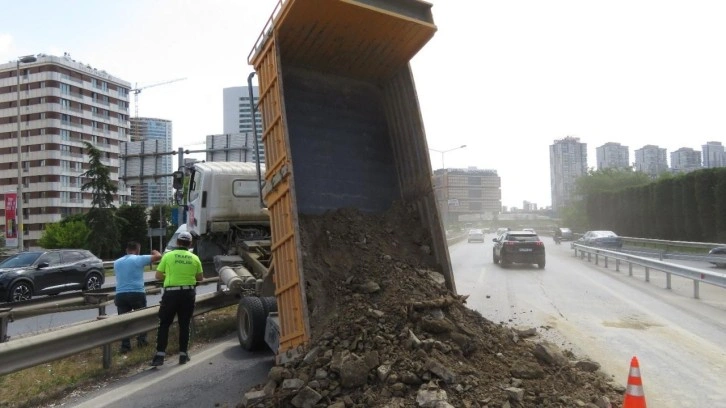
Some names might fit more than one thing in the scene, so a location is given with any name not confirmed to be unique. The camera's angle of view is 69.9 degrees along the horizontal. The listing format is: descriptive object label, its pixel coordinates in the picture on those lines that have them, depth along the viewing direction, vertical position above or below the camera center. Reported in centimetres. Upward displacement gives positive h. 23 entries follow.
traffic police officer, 643 -83
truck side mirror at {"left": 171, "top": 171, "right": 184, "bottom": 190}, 1116 +98
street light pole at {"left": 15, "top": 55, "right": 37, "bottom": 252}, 2853 +169
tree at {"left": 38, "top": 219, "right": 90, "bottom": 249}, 4056 -55
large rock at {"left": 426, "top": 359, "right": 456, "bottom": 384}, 388 -117
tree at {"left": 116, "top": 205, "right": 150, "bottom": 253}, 4247 +22
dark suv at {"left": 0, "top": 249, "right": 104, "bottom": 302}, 1442 -131
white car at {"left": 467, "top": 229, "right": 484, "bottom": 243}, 4647 -192
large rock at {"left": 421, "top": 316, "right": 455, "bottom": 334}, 453 -95
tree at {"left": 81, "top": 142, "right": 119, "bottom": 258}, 3953 +121
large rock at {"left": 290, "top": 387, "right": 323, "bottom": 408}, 383 -132
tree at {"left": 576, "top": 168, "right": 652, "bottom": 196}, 5738 +352
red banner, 3012 +72
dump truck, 562 +124
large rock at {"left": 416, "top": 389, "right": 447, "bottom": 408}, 362 -127
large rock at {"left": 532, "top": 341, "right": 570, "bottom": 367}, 455 -126
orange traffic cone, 358 -126
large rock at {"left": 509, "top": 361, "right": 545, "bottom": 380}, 417 -127
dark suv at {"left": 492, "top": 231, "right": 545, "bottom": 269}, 1981 -136
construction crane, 11004 +2909
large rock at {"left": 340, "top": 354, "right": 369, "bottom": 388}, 392 -116
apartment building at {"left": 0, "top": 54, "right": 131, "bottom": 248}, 7481 +1368
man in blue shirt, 749 -79
